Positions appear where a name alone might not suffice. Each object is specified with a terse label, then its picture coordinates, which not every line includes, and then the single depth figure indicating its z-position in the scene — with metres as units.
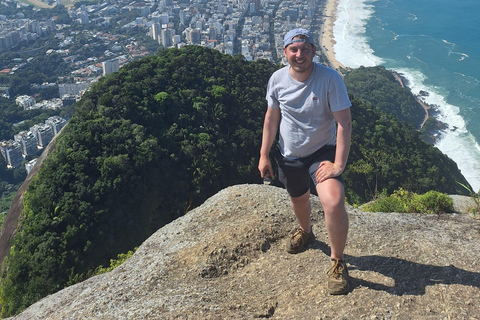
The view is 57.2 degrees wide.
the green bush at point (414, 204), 7.30
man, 4.30
